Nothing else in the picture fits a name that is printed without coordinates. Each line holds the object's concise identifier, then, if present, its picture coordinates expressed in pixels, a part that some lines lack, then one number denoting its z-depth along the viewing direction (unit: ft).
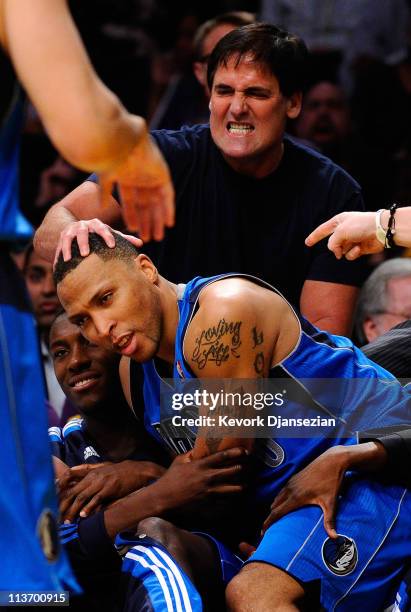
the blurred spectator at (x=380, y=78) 37.81
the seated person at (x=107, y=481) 17.66
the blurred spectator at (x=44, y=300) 27.96
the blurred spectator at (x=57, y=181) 36.06
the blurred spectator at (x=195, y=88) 31.37
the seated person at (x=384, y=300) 26.66
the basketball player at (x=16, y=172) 11.09
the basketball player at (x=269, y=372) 17.57
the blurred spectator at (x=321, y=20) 39.52
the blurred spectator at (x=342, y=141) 35.45
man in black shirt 23.98
